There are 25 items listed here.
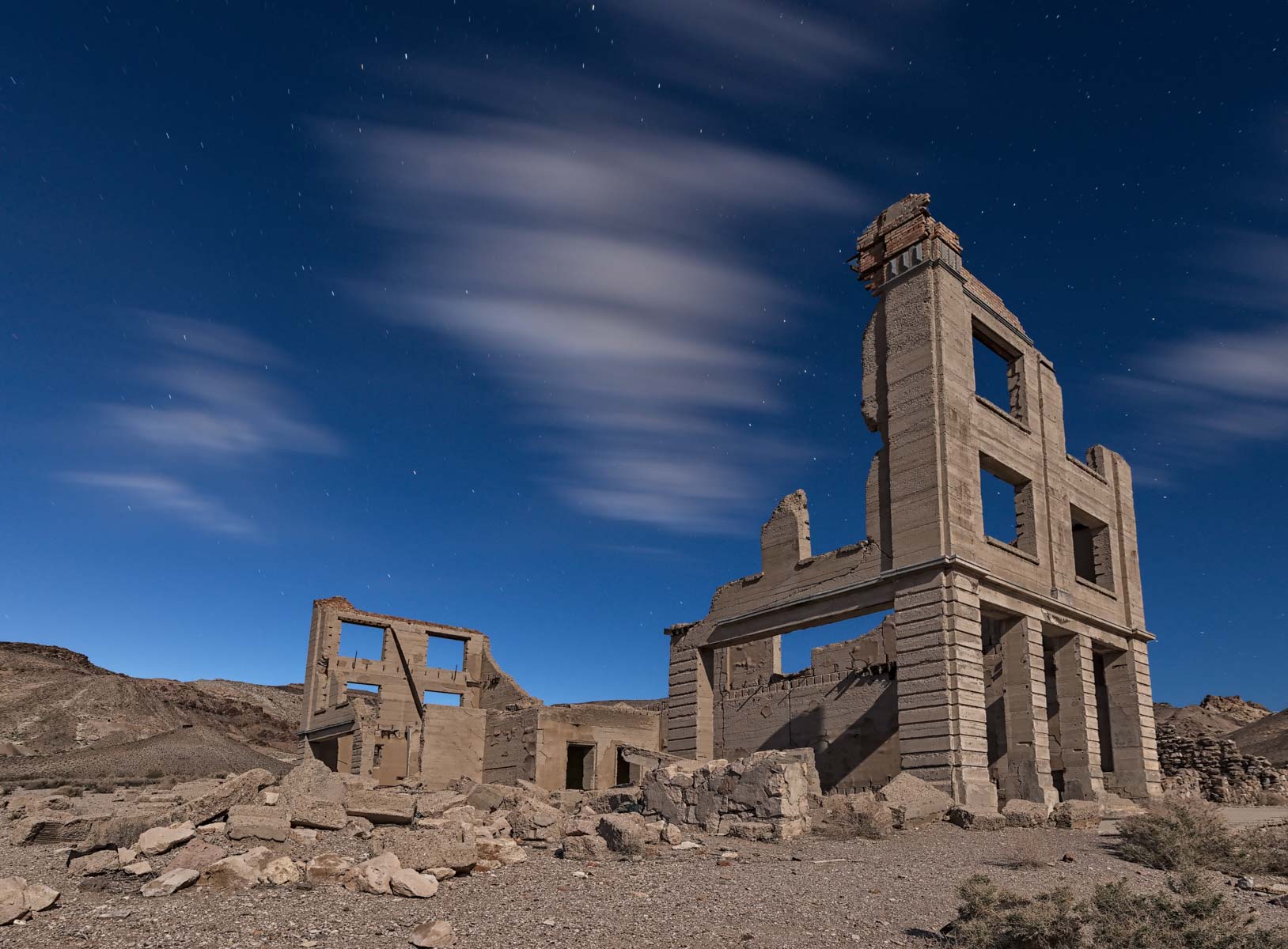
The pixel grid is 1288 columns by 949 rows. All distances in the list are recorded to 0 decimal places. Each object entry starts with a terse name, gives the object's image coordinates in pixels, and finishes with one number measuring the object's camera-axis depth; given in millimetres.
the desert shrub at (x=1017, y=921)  5844
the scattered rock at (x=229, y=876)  7883
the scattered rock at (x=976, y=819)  13727
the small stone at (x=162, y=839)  8945
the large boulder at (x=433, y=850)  8633
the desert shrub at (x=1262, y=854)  9852
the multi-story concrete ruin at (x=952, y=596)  17672
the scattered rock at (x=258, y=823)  10133
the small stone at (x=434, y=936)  6262
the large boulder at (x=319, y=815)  11039
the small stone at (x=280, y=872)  8023
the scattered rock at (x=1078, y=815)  14148
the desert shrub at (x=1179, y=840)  10031
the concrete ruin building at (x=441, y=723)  29266
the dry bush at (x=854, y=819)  11672
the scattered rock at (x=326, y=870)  8180
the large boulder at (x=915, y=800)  13909
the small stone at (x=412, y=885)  7781
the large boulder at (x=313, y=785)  12133
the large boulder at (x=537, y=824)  10852
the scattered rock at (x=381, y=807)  12195
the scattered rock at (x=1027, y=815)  14172
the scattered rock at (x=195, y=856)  8344
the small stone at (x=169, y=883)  7695
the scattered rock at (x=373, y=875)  7855
